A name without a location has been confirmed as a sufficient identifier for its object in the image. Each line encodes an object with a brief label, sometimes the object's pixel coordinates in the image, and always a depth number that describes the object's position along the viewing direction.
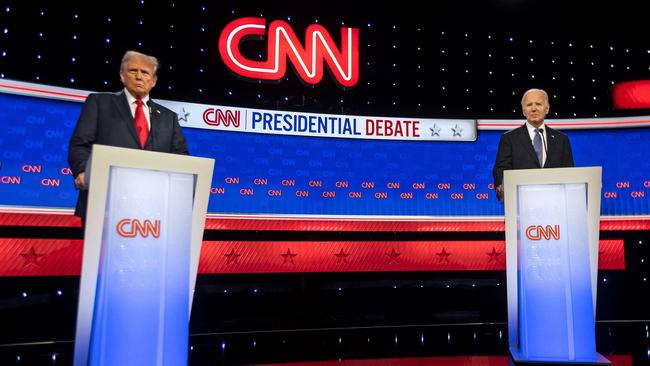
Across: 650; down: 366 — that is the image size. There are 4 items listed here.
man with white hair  2.81
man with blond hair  2.10
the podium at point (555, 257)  2.42
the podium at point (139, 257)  1.73
